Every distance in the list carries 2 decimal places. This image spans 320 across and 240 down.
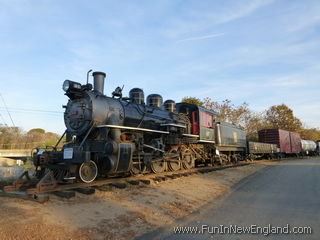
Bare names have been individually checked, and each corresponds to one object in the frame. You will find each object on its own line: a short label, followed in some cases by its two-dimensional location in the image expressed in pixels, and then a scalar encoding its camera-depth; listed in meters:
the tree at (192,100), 38.89
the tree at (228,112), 41.91
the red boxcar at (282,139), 29.38
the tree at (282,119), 52.94
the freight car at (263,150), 21.27
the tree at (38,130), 60.69
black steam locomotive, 7.07
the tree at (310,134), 60.86
